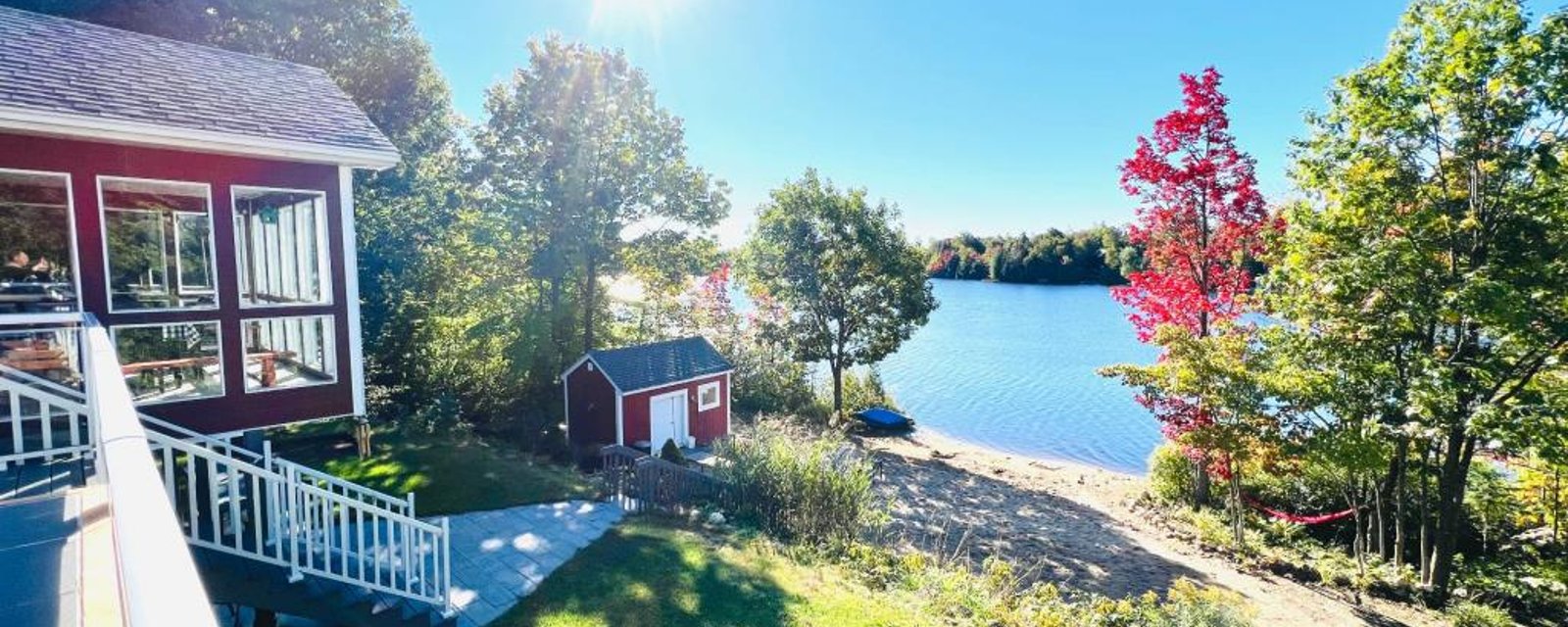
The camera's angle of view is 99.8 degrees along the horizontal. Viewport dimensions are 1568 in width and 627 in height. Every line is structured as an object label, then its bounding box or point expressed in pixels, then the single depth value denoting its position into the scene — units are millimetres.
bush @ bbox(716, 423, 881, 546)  10141
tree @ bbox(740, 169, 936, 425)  22047
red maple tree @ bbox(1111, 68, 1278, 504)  12312
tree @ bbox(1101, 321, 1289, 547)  10898
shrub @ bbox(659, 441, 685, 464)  14328
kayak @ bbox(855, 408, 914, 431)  23016
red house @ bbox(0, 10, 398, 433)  6059
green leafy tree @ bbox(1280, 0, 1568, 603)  8117
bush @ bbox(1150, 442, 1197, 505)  14953
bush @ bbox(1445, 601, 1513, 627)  8766
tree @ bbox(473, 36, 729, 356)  17672
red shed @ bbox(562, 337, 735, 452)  15984
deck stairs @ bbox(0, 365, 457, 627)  4902
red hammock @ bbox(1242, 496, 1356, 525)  12266
